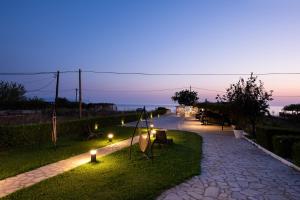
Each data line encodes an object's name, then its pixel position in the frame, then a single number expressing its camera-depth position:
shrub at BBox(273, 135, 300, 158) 7.94
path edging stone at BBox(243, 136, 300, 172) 6.70
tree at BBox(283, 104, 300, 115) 28.72
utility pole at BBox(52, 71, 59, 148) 21.84
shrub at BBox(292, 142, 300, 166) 6.59
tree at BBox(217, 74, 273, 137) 12.69
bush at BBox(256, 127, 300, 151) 9.43
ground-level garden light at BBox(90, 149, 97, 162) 7.36
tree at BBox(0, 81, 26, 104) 39.22
